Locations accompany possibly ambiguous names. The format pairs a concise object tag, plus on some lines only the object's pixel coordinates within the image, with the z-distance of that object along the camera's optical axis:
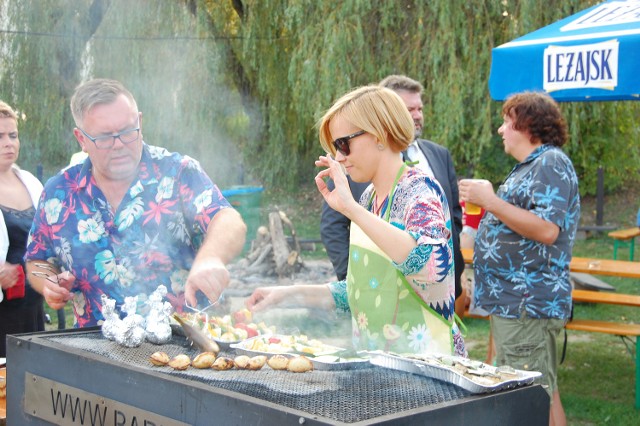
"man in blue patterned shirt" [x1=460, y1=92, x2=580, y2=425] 3.54
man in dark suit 3.64
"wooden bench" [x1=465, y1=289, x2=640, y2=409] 4.77
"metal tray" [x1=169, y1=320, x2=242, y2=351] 2.47
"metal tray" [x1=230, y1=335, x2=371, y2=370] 2.02
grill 1.66
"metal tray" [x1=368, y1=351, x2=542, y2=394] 1.78
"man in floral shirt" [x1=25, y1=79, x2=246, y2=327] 2.71
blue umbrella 4.27
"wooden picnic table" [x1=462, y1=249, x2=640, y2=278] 5.41
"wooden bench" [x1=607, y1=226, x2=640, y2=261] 9.02
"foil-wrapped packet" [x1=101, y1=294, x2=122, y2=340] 2.36
